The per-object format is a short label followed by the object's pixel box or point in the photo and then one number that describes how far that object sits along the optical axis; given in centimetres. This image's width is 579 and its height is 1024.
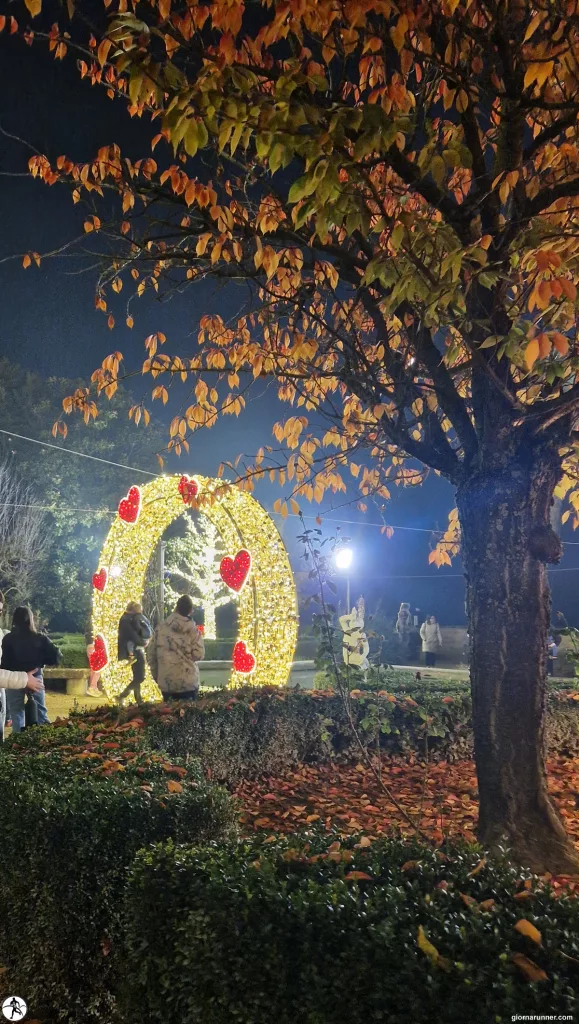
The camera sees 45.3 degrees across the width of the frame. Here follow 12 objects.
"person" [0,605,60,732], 852
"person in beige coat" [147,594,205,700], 877
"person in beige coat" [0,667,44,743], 588
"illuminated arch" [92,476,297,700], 1019
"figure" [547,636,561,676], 1915
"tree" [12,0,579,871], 372
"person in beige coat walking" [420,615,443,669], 2272
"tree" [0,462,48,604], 2536
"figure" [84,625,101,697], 1523
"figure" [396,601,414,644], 2452
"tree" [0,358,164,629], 2697
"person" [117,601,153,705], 1166
